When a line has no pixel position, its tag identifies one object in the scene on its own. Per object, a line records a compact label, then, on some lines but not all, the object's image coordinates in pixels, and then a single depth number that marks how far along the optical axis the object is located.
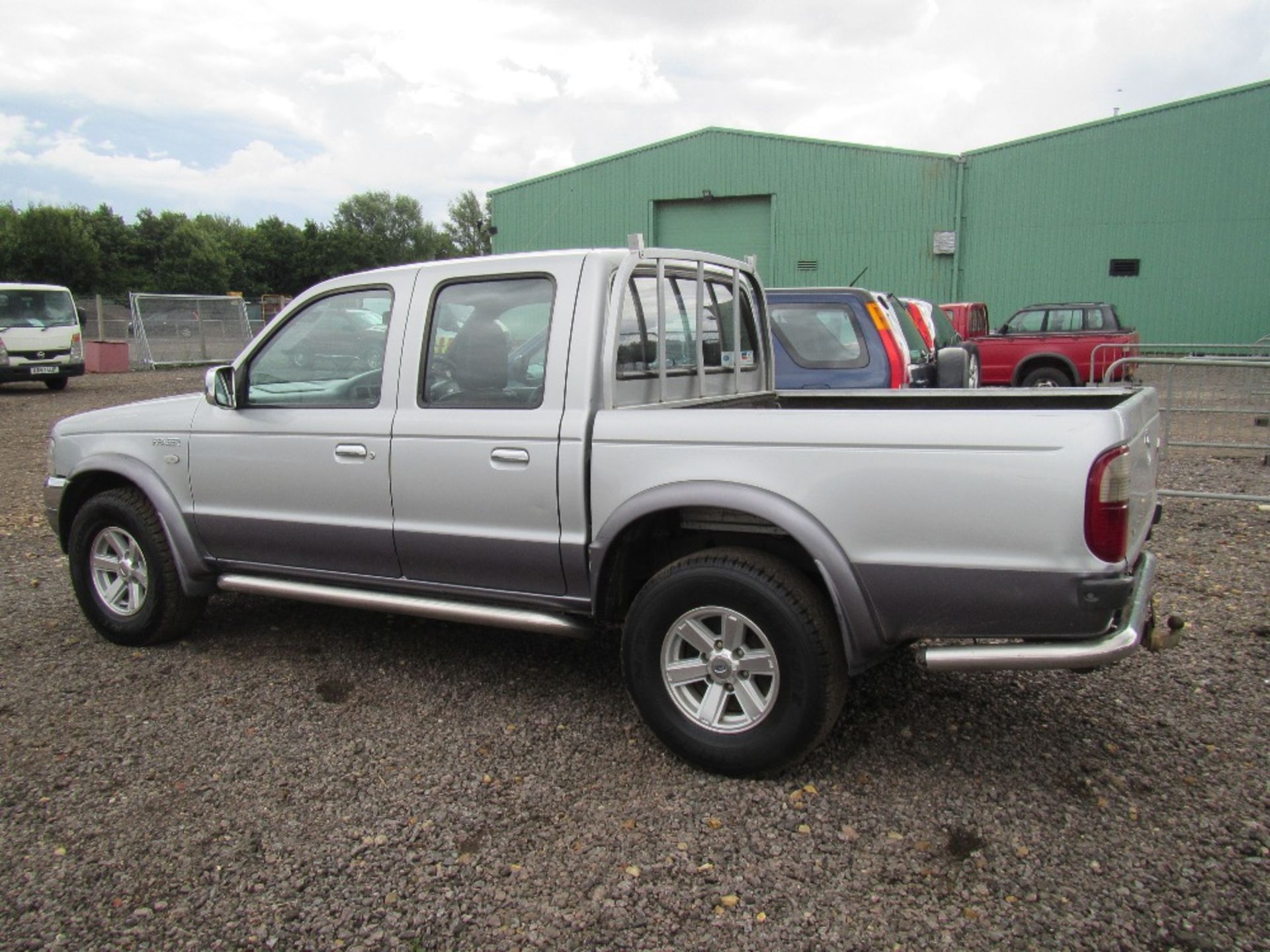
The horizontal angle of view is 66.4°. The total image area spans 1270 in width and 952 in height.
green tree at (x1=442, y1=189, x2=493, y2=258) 105.88
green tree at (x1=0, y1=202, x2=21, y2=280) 51.66
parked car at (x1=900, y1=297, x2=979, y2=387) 9.26
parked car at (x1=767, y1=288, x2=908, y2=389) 7.60
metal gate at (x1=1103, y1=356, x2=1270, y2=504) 8.08
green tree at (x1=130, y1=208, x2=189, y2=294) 67.31
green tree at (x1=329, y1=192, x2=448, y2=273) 106.94
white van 17.81
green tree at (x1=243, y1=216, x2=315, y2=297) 79.81
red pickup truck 15.90
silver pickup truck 2.89
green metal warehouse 23.41
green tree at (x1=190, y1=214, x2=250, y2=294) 76.31
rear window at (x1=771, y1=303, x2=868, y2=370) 7.68
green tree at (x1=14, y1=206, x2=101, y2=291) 51.97
